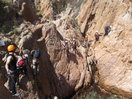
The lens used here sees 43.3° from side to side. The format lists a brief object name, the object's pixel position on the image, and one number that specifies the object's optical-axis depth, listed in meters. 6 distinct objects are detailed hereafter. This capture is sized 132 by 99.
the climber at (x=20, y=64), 6.62
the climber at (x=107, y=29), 15.20
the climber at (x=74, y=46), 13.64
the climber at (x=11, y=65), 6.37
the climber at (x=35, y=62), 8.74
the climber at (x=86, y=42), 16.64
